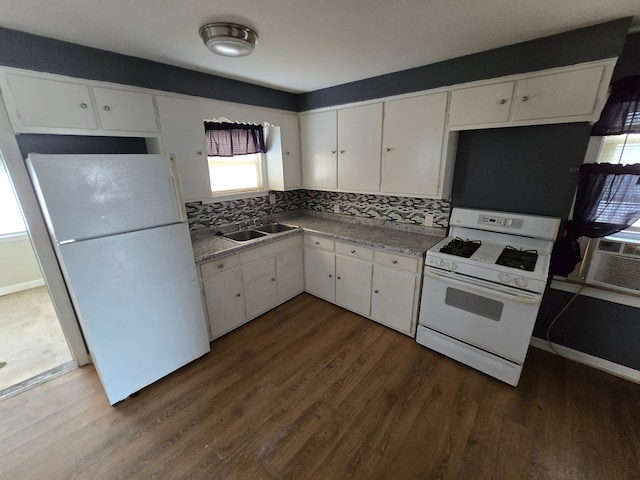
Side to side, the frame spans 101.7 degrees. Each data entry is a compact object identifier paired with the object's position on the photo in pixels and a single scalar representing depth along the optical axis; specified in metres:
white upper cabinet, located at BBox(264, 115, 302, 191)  2.98
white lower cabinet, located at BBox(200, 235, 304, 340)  2.32
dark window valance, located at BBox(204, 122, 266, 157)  2.63
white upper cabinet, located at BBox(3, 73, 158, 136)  1.55
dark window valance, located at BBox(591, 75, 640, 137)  1.64
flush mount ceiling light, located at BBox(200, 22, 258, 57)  1.47
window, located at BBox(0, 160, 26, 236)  3.22
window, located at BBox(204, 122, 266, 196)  2.67
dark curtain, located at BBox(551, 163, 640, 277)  1.71
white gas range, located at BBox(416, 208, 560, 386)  1.76
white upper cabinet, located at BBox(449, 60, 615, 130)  1.59
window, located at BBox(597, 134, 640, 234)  1.71
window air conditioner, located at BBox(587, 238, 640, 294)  1.80
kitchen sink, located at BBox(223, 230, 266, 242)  2.93
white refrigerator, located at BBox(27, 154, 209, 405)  1.48
